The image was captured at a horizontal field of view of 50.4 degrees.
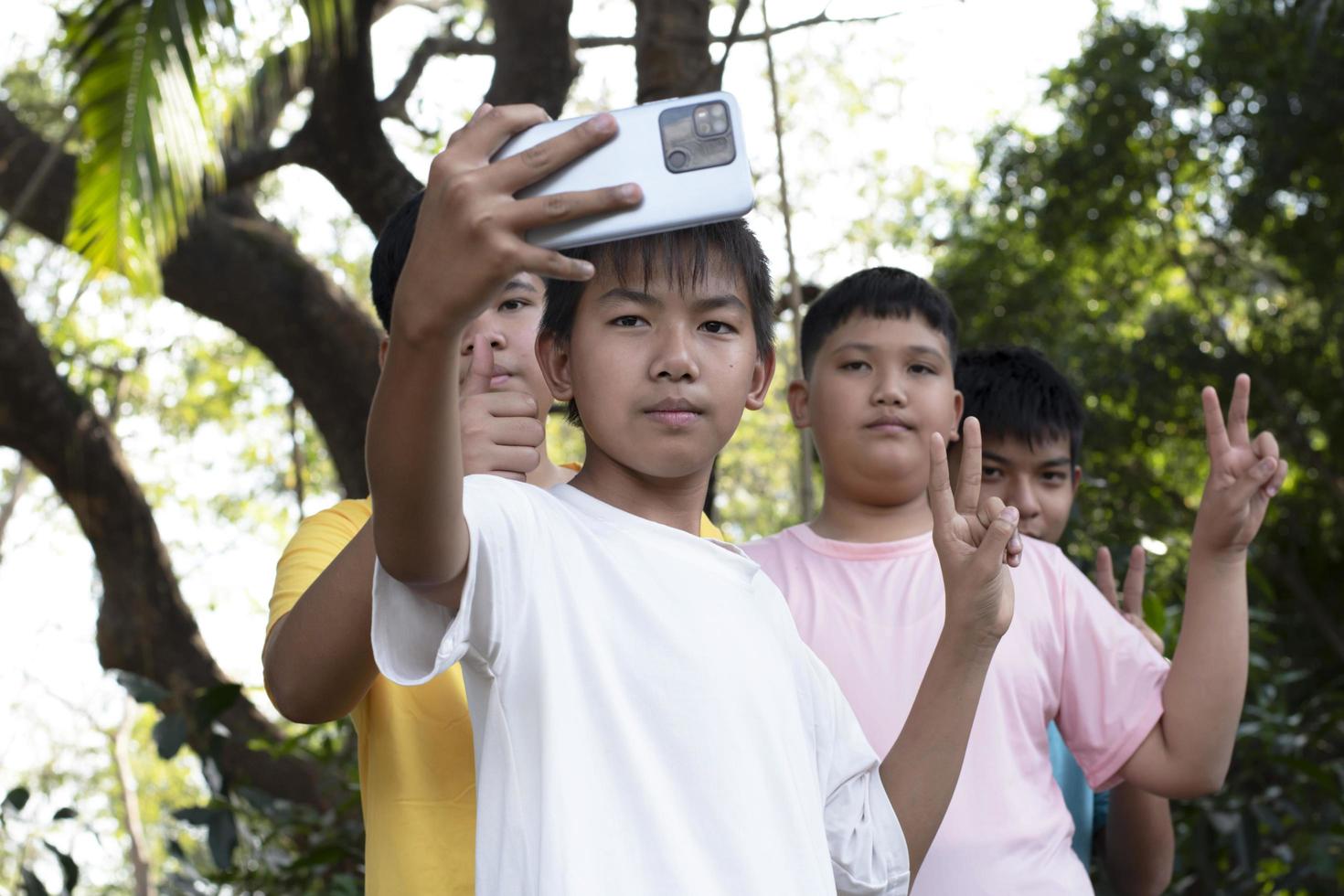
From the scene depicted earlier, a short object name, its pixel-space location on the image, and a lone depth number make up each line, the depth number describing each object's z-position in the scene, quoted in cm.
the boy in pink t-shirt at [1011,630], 149
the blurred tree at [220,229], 306
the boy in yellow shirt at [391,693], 115
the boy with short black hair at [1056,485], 193
